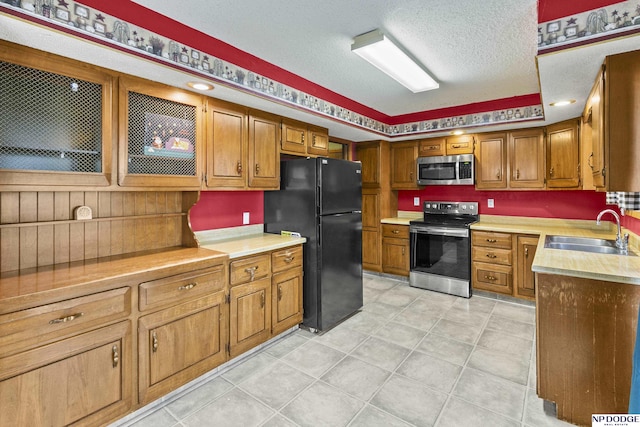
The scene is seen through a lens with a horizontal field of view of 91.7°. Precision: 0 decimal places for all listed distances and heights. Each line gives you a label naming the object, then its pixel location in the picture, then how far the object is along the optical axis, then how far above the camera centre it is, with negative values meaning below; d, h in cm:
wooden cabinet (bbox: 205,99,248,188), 257 +61
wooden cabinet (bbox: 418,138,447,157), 456 +101
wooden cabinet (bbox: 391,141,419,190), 482 +79
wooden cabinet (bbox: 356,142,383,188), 487 +85
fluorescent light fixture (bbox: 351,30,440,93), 217 +124
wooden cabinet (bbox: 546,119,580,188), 355 +70
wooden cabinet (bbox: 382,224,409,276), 470 -52
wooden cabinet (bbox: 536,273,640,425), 176 -77
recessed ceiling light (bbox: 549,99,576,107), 272 +100
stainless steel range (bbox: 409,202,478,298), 407 -51
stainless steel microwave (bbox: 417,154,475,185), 425 +64
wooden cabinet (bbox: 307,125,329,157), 357 +89
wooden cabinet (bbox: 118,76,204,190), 207 +59
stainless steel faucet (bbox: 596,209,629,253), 254 -24
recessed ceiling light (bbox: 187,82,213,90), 226 +97
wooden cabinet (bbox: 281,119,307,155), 325 +85
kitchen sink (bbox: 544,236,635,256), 276 -29
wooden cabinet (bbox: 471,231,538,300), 373 -60
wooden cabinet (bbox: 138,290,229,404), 196 -88
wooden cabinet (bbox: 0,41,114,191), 165 +56
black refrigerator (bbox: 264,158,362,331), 307 -9
